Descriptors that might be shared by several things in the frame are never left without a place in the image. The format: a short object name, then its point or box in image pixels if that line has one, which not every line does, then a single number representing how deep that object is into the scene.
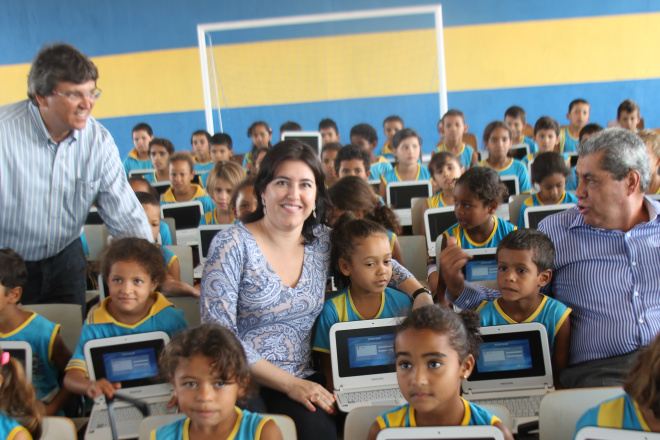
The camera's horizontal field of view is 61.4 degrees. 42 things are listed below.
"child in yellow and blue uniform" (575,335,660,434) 1.39
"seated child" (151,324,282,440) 1.56
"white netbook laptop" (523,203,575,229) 3.25
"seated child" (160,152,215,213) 4.80
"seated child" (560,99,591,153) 6.69
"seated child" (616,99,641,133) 6.17
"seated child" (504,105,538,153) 6.54
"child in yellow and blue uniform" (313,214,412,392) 2.15
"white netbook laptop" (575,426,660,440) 1.24
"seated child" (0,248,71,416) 2.22
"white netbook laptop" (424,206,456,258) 3.50
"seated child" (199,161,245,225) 4.08
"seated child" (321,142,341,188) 5.26
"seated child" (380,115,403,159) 7.40
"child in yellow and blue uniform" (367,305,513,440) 1.51
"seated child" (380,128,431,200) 5.26
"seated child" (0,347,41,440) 1.63
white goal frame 7.17
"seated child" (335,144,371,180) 4.43
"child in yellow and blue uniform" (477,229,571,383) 2.07
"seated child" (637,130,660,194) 3.44
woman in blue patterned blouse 1.83
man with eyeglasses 2.20
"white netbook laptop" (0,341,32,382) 2.00
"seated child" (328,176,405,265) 3.15
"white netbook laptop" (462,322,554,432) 1.95
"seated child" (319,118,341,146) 6.96
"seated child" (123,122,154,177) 7.03
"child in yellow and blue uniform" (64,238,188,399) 2.21
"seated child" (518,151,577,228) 3.89
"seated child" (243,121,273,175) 6.99
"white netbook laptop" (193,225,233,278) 3.48
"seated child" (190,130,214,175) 6.81
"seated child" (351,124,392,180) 5.81
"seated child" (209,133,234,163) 6.26
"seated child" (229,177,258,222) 3.45
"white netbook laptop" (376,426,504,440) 1.34
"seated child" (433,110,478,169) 6.01
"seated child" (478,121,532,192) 4.94
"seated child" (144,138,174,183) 5.98
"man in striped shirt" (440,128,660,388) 1.98
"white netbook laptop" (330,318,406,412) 2.00
